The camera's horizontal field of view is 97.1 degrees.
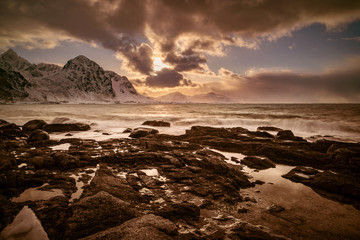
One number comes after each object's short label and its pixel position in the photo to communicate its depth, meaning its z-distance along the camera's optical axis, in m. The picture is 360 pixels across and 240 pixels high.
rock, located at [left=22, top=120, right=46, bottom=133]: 12.50
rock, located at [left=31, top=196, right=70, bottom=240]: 2.51
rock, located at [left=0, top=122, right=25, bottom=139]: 9.44
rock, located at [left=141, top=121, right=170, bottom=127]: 16.75
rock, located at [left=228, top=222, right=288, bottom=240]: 2.62
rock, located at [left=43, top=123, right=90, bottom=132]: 12.19
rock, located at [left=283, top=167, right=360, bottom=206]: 3.92
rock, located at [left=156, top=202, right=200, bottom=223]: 3.02
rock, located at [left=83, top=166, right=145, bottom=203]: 3.40
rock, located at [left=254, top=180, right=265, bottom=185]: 4.67
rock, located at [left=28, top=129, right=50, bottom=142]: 8.65
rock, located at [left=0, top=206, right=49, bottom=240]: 2.40
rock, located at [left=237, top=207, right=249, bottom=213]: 3.34
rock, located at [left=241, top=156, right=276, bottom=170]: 5.90
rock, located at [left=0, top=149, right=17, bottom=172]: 4.39
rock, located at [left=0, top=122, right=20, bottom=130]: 10.73
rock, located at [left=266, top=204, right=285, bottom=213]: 3.39
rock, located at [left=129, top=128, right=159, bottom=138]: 10.49
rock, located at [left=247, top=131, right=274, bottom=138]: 10.22
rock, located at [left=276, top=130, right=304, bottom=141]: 9.72
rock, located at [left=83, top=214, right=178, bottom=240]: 2.10
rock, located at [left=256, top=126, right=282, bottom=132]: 13.58
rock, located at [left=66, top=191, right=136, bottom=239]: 2.37
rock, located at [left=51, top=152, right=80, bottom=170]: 5.11
